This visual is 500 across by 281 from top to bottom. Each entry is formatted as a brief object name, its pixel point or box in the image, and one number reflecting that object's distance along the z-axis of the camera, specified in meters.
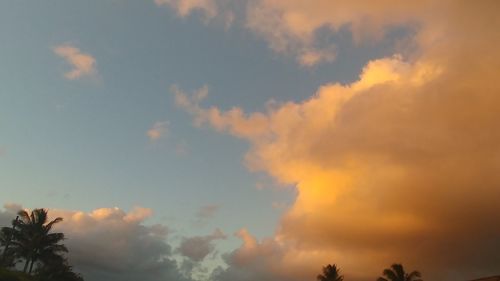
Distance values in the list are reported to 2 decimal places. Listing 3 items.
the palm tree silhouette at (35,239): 54.62
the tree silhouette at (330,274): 67.56
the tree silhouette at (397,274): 57.16
